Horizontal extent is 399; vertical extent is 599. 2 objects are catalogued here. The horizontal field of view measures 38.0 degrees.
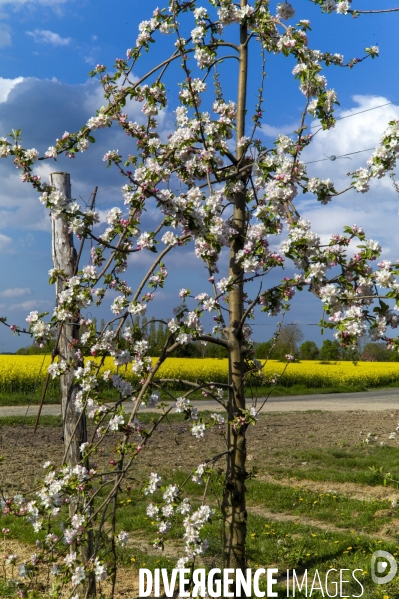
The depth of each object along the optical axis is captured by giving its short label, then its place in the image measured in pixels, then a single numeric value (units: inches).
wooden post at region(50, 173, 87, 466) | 185.6
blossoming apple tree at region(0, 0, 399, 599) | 127.6
